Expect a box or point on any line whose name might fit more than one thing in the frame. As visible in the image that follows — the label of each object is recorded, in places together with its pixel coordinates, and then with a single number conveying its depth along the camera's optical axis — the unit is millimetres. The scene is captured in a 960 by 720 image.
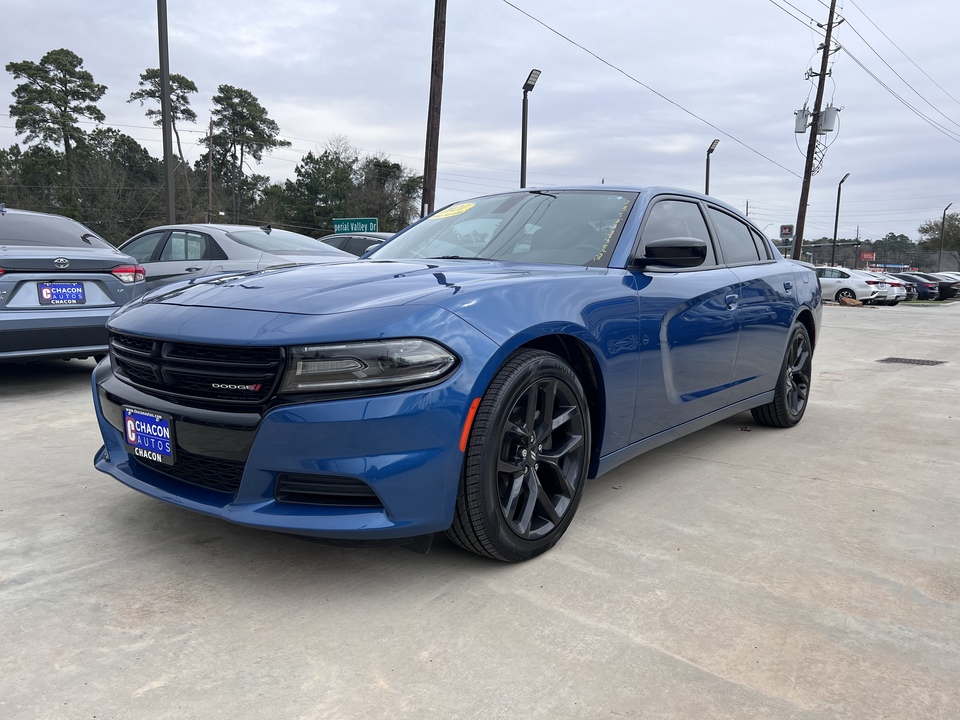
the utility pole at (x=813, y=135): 27391
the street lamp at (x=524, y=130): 20094
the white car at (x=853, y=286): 26703
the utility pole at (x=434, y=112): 13945
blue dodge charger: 2191
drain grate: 9219
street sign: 19031
